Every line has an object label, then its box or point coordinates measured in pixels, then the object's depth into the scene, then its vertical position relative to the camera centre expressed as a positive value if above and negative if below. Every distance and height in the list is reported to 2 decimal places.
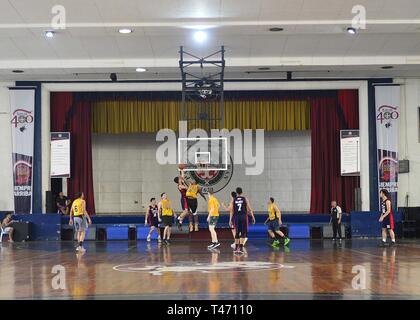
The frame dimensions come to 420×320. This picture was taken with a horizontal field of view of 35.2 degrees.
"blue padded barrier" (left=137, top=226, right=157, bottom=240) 24.94 -1.80
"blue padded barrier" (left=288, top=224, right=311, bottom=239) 24.84 -1.79
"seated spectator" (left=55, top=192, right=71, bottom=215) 25.52 -0.69
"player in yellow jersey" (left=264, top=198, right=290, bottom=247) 21.40 -1.30
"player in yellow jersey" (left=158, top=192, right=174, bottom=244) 22.12 -1.01
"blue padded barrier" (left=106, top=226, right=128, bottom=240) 24.98 -1.76
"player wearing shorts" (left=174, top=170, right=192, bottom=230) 23.92 -0.52
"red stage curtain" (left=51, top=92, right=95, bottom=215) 26.11 +1.92
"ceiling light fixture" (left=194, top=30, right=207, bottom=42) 19.17 +4.40
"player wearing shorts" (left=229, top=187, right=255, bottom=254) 18.61 -0.89
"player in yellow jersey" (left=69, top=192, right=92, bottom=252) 20.30 -0.98
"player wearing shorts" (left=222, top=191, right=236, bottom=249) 18.80 -0.72
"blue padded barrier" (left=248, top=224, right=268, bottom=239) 24.81 -1.77
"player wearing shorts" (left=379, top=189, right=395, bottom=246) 19.56 -1.03
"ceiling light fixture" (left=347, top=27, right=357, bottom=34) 18.49 +4.29
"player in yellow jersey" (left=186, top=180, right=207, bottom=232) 23.89 -0.48
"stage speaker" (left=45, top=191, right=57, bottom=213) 24.98 -0.56
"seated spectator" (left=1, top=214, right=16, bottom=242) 24.12 -1.43
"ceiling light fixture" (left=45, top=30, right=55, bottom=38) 18.89 +4.40
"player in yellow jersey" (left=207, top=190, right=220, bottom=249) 19.75 -0.88
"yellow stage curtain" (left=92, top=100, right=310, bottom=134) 26.59 +2.80
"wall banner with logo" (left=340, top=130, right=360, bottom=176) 25.58 +1.18
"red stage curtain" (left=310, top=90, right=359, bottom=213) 26.12 +1.40
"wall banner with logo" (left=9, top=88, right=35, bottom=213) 25.03 +1.66
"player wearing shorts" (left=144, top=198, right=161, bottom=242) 23.06 -1.08
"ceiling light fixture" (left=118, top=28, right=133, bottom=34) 18.69 +4.41
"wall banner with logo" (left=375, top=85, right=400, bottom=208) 25.00 +1.60
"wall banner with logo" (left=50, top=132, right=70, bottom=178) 25.62 +1.14
